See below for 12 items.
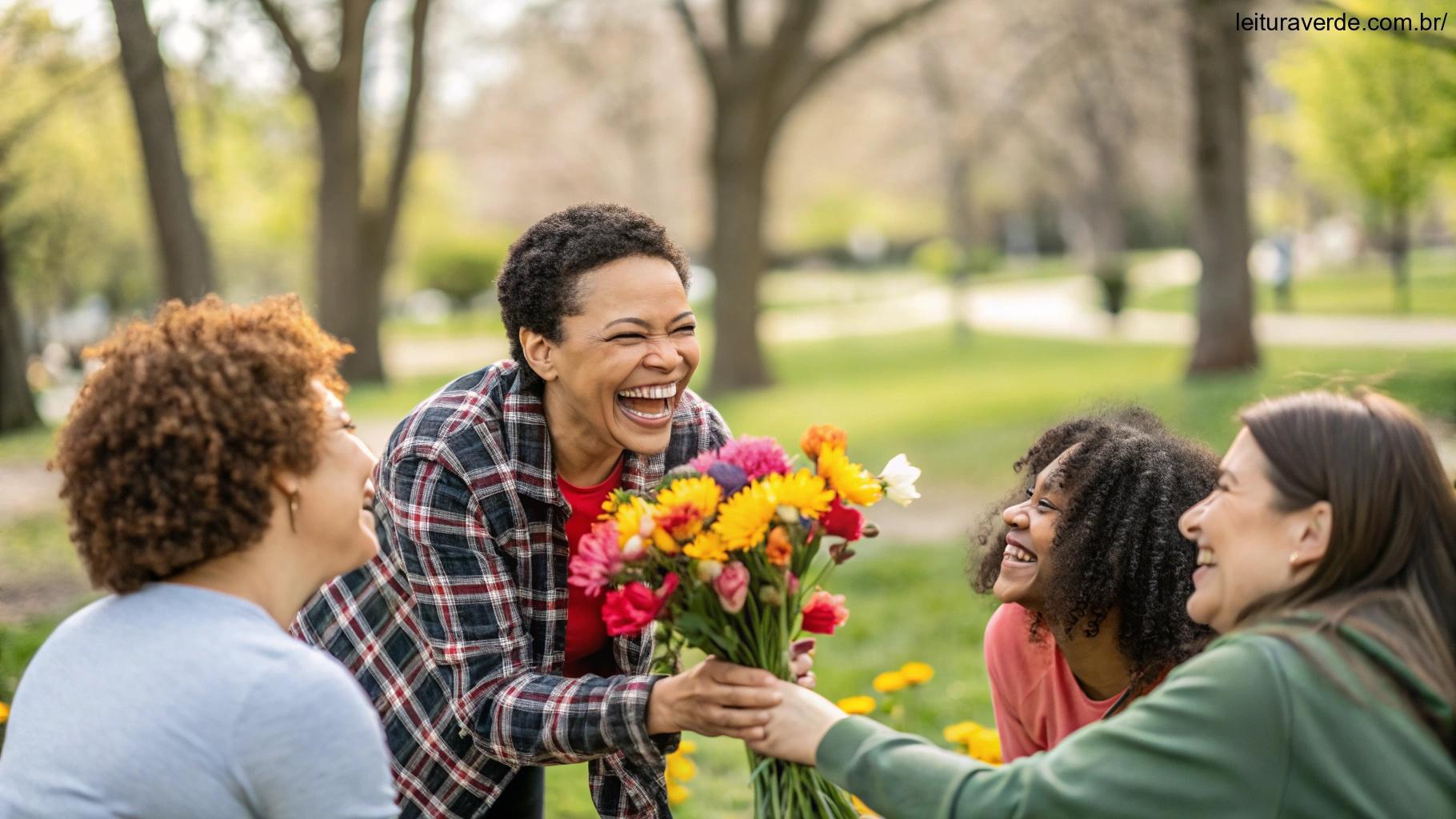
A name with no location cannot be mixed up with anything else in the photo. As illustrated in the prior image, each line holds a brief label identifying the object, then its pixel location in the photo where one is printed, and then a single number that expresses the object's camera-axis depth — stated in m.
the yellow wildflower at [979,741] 3.55
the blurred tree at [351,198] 13.14
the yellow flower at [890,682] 3.91
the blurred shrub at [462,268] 36.28
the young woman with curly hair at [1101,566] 2.86
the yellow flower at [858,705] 3.80
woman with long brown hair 1.87
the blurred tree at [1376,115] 16.28
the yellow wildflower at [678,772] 3.92
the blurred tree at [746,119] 15.52
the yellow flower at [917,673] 3.98
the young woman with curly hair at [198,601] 1.85
